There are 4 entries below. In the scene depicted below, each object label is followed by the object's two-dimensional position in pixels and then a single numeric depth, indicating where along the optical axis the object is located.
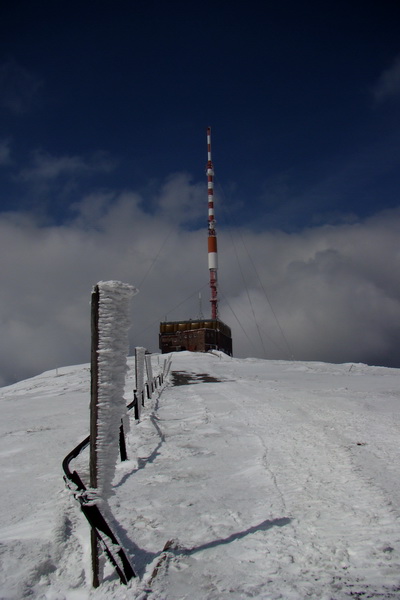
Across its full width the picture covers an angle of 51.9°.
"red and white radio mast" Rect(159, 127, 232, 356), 55.06
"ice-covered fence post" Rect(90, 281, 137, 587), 3.11
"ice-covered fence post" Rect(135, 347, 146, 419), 9.11
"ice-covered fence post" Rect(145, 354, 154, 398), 12.91
